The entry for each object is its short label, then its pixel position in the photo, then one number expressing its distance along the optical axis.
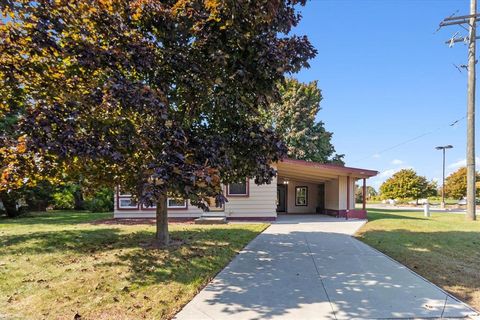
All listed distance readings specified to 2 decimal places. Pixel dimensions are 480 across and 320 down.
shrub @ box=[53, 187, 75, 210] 23.08
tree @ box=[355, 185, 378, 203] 71.45
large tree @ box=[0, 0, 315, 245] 4.66
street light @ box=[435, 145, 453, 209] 36.16
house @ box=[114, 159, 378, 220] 15.80
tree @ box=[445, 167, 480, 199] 43.09
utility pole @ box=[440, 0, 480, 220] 17.28
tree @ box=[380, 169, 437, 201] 40.06
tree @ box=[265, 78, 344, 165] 30.00
